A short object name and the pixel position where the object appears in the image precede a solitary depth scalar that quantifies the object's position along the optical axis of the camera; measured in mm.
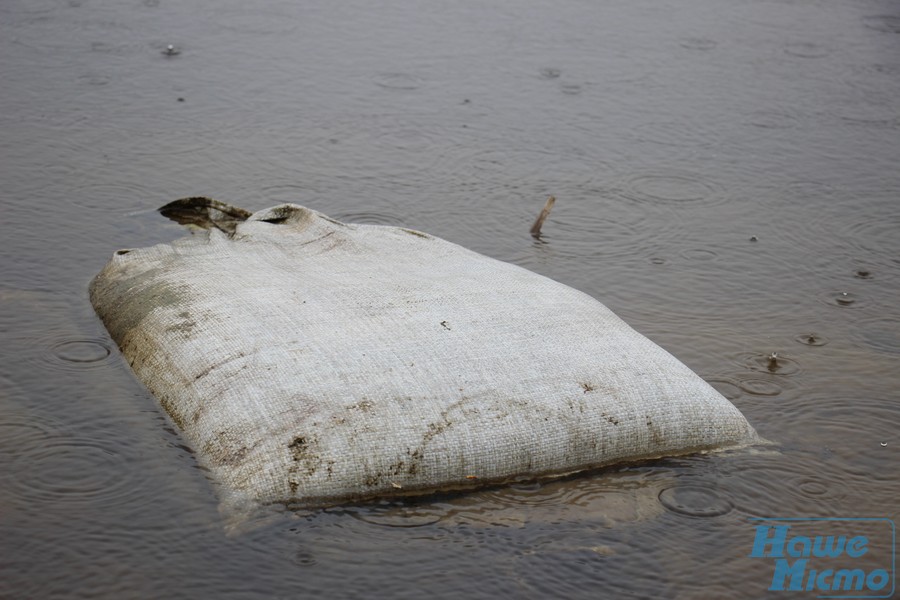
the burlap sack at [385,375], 2461
